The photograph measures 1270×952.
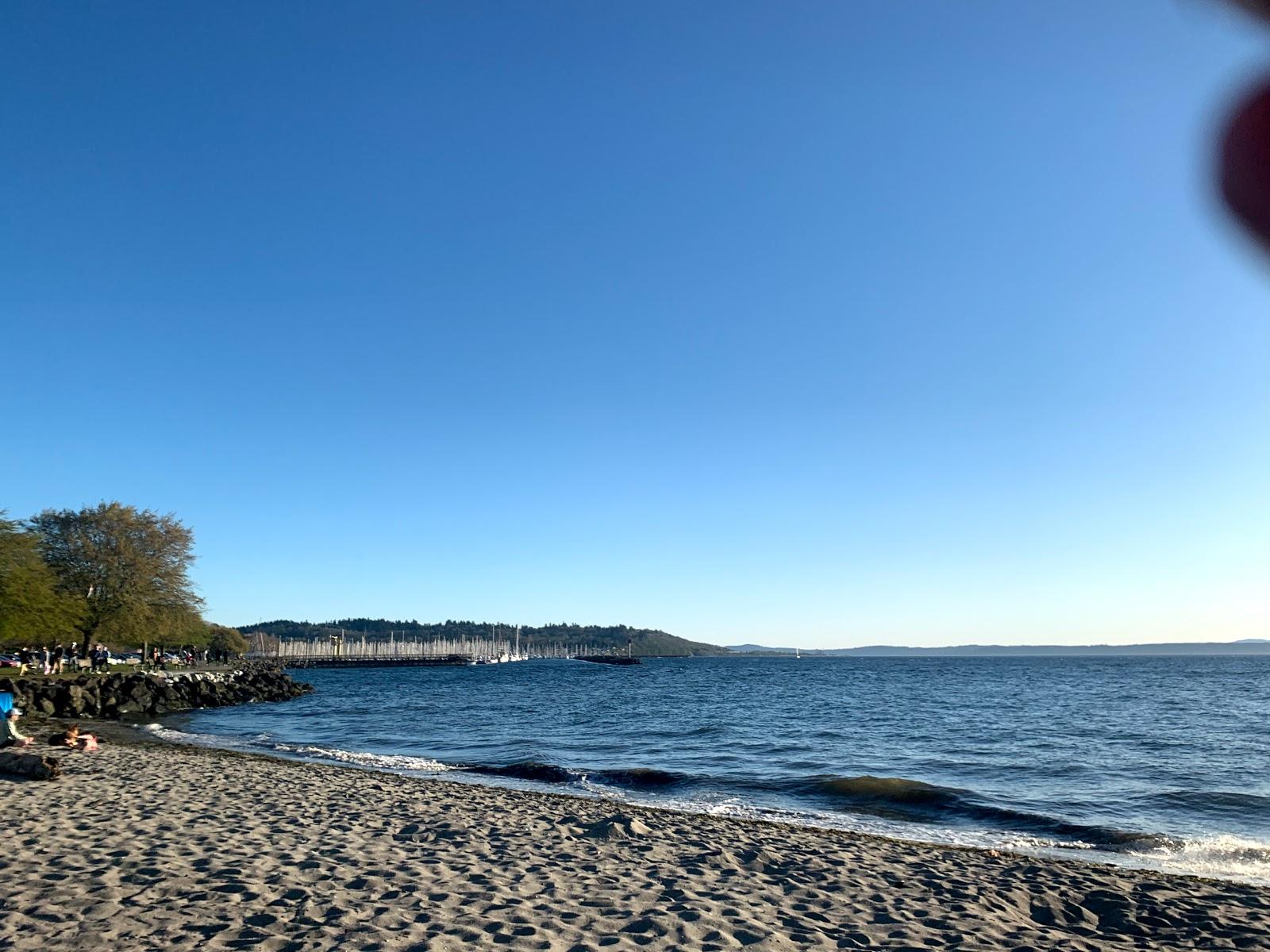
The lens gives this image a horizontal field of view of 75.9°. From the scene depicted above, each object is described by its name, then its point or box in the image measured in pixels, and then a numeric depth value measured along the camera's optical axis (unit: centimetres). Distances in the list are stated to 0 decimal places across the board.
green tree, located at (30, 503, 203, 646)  4509
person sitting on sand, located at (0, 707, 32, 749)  1622
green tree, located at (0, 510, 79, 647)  3325
